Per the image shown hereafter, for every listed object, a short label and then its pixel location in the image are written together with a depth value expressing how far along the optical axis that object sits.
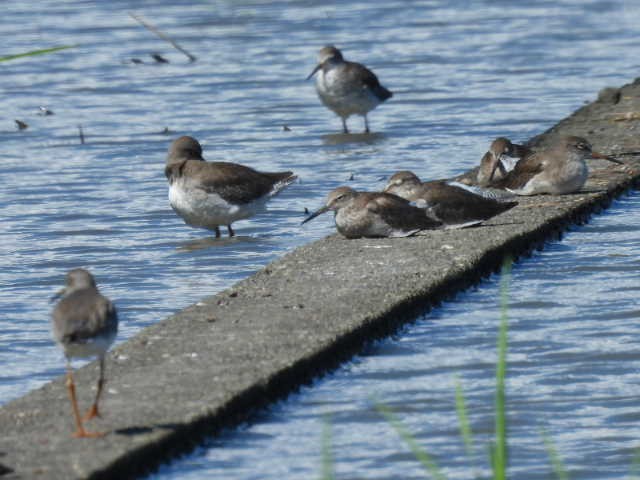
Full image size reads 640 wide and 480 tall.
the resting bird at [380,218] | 21.25
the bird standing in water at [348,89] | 38.09
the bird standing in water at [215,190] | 24.45
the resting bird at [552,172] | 24.02
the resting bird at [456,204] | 21.66
